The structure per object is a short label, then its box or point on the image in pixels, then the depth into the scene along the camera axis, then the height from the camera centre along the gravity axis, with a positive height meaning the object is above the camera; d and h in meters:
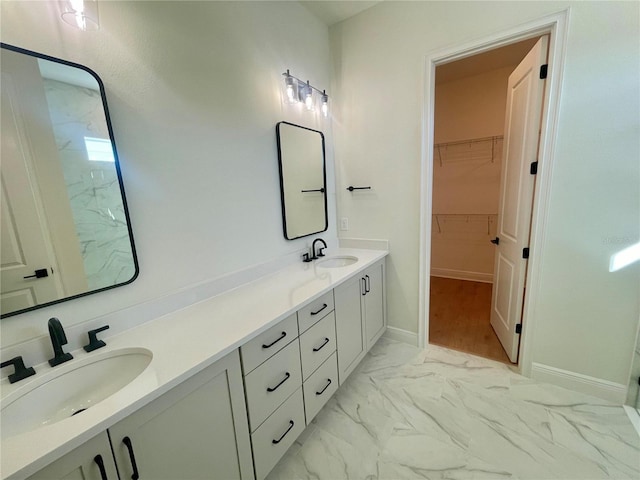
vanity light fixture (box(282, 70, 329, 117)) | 1.95 +0.75
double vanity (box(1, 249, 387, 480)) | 0.74 -0.66
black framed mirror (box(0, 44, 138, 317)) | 0.92 +0.06
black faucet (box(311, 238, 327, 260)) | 2.24 -0.49
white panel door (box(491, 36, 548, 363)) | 1.79 -0.07
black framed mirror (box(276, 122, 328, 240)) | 1.99 +0.09
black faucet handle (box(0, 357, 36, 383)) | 0.90 -0.54
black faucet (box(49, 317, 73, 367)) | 0.96 -0.48
